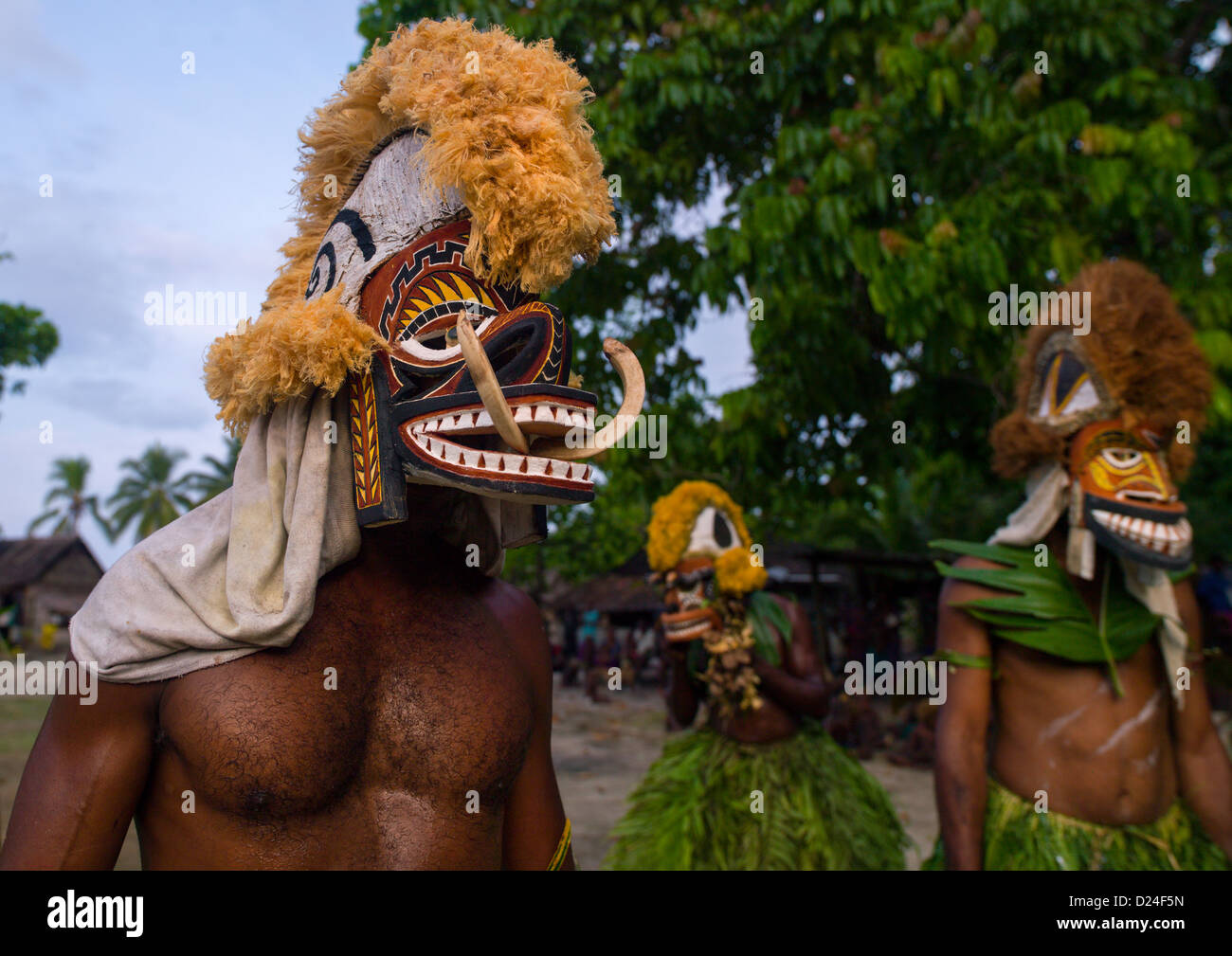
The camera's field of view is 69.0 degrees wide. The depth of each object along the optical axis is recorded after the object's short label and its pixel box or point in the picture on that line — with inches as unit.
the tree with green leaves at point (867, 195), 183.0
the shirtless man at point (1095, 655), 108.7
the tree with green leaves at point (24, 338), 467.2
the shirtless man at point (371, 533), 54.2
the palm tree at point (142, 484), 1432.6
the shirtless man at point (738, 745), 150.6
